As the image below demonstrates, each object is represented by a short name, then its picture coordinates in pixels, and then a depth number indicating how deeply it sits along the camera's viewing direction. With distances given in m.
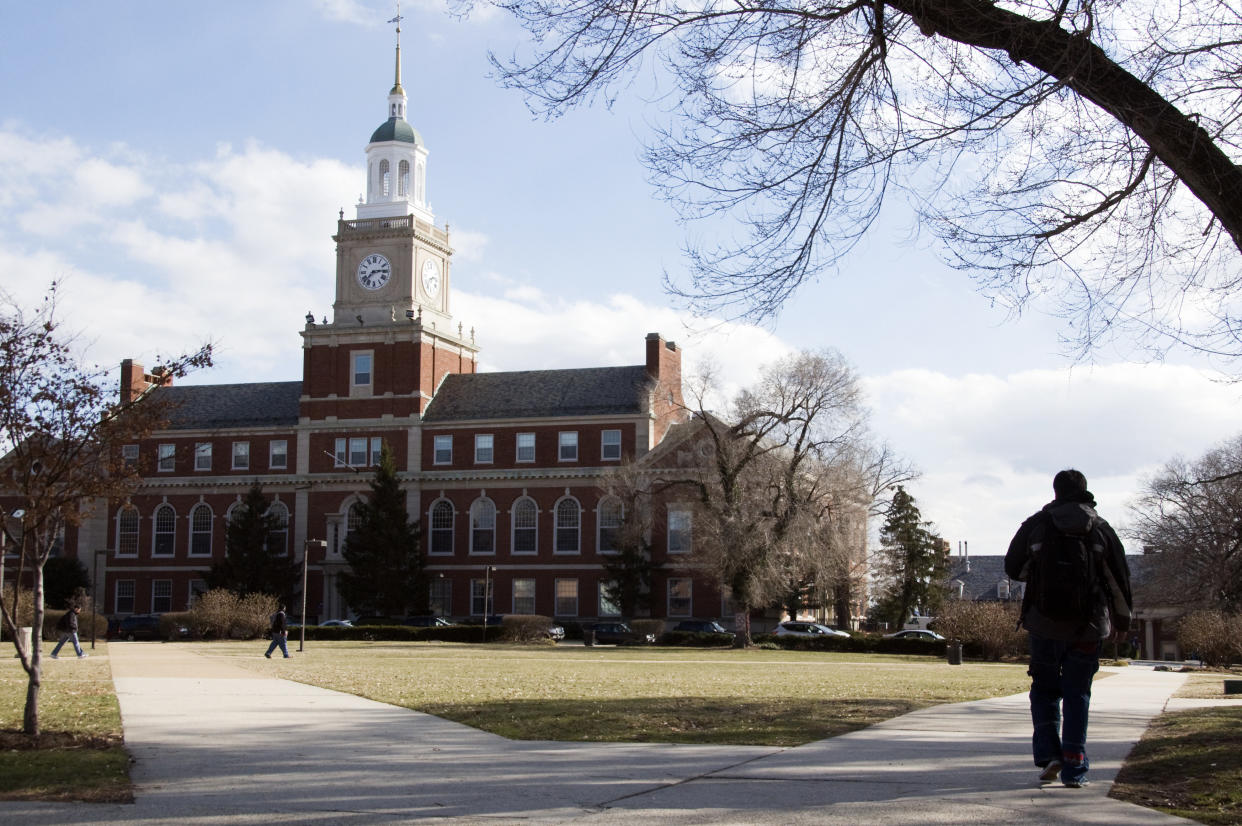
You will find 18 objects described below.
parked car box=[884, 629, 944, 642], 51.84
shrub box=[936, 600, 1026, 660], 42.94
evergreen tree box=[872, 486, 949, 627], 77.94
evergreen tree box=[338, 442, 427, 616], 68.25
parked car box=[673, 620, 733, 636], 60.88
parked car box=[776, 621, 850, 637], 57.42
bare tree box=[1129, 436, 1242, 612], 32.28
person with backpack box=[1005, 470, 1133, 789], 8.80
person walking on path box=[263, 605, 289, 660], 35.12
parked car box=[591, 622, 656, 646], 58.38
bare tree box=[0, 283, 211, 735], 11.84
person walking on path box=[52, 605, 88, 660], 33.56
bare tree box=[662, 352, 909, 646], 51.88
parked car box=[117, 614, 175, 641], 61.72
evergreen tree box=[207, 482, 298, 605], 69.81
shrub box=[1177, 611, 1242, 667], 40.00
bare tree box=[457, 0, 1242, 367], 9.88
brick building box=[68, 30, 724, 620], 70.38
